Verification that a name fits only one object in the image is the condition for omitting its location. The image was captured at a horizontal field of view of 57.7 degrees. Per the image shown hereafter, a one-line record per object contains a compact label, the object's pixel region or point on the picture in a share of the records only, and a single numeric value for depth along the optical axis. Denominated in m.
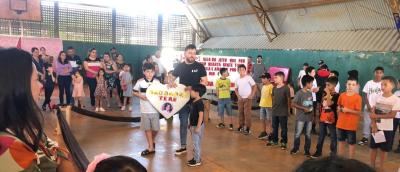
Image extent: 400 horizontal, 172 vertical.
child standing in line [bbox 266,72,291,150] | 6.24
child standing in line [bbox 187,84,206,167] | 5.20
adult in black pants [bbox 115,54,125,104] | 10.75
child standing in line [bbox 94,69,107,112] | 9.64
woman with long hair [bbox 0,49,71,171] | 1.35
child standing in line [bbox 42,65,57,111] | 9.11
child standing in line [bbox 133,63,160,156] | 5.75
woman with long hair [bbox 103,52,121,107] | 10.11
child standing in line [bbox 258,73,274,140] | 7.02
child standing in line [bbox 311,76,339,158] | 5.50
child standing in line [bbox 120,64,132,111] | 9.97
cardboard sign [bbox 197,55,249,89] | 10.18
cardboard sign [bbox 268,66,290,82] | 12.22
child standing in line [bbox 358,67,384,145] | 6.29
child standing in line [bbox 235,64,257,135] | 7.45
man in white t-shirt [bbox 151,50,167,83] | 12.72
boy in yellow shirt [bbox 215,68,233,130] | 7.89
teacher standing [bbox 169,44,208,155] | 5.86
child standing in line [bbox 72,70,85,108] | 9.30
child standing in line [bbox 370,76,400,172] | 4.79
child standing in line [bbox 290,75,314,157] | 5.84
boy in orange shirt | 5.11
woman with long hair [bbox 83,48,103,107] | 9.59
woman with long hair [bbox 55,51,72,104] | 9.28
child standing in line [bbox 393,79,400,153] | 5.79
